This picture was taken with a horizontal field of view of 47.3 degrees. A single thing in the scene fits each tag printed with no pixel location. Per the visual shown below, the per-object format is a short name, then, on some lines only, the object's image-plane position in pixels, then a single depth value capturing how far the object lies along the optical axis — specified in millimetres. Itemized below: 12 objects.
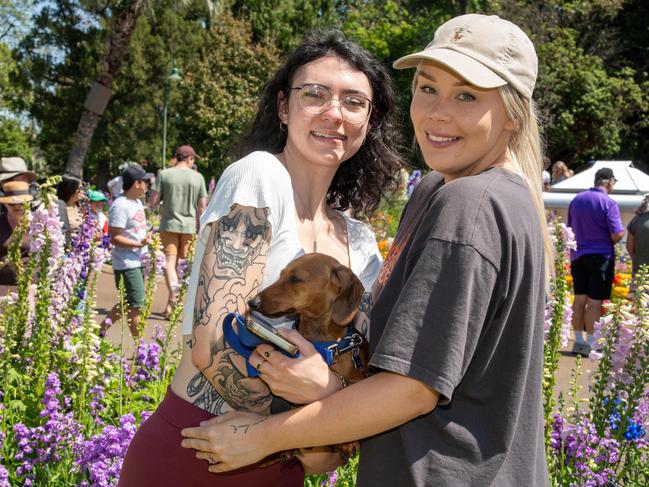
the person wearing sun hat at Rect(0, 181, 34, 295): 6441
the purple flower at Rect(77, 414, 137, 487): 3598
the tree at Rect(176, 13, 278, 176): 32781
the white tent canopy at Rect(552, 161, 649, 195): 14938
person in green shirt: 10969
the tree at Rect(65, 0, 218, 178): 26062
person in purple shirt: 9844
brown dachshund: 2273
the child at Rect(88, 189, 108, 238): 10328
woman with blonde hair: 1636
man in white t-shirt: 8602
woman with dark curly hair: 2082
